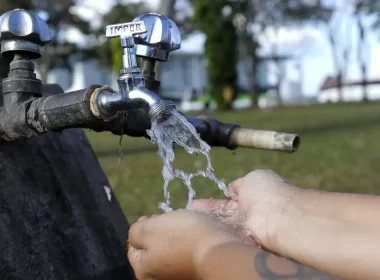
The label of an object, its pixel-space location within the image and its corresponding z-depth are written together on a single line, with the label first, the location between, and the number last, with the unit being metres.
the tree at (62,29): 20.58
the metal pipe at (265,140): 1.27
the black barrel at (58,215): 1.02
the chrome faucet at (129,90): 0.87
